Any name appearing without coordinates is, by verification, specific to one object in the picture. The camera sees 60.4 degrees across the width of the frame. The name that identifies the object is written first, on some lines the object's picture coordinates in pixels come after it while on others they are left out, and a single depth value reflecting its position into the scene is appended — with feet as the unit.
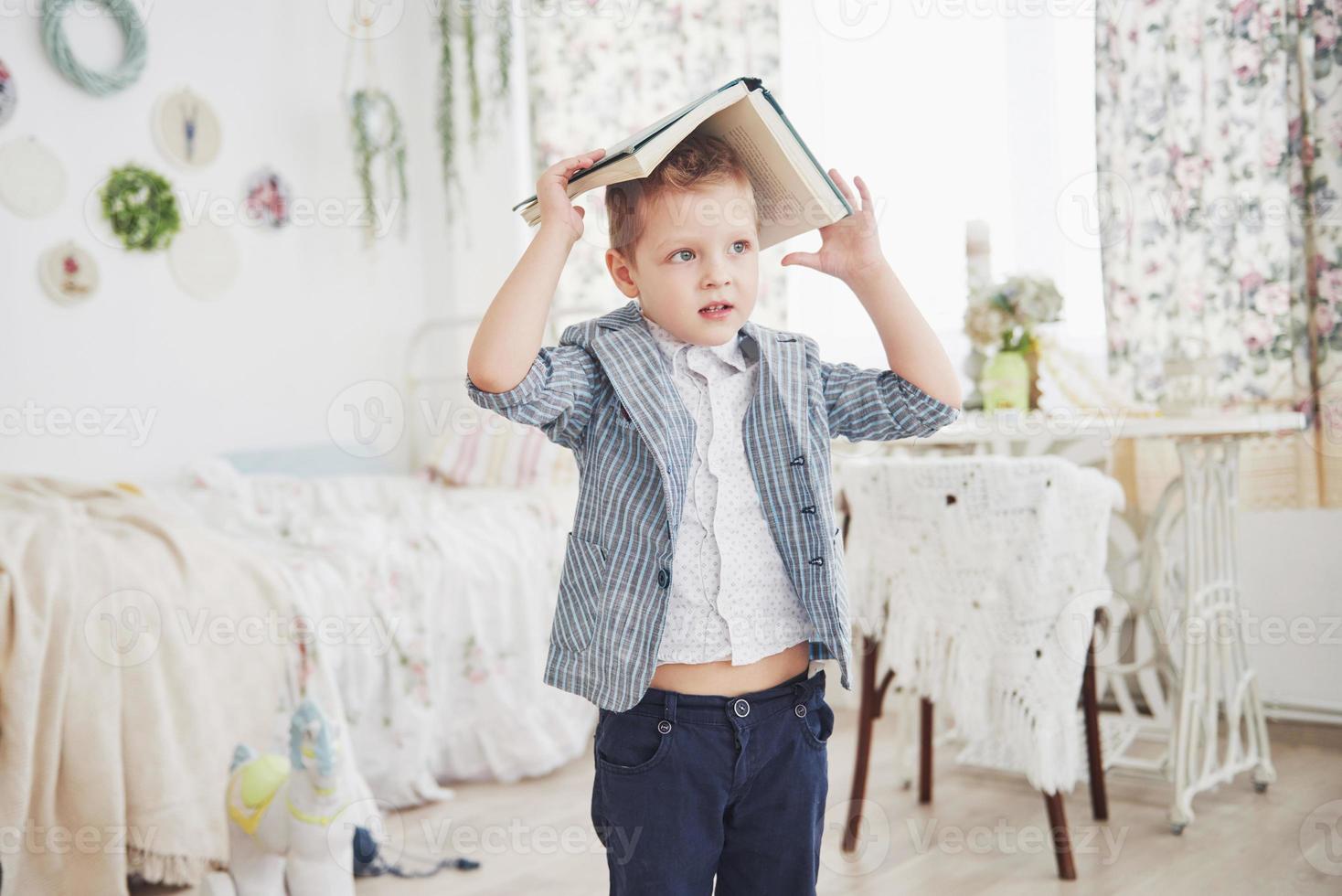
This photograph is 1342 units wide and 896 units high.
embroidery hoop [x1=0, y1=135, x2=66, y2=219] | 10.13
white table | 7.04
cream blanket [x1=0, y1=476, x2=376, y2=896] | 6.31
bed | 6.44
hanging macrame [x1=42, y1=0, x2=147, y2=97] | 10.39
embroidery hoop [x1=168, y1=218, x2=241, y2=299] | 11.46
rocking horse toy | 5.77
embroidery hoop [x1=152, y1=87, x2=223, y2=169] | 11.34
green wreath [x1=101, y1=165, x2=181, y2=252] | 10.88
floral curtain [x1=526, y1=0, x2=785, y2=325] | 11.09
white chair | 6.31
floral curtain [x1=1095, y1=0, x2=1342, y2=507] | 8.04
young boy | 3.29
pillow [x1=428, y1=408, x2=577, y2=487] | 11.12
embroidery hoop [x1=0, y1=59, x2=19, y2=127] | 10.12
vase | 8.01
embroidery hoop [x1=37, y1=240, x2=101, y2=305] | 10.39
